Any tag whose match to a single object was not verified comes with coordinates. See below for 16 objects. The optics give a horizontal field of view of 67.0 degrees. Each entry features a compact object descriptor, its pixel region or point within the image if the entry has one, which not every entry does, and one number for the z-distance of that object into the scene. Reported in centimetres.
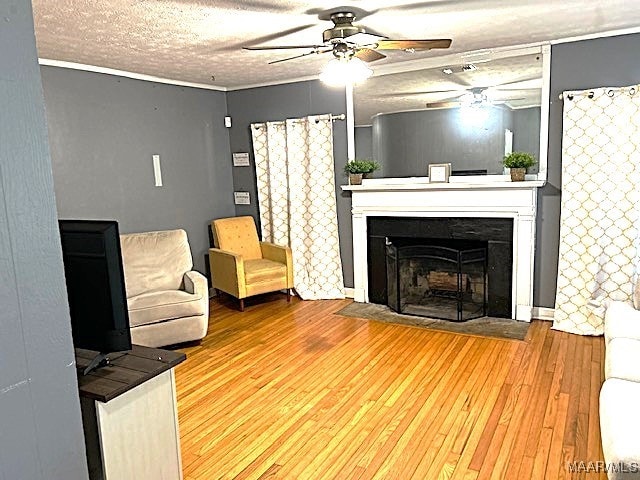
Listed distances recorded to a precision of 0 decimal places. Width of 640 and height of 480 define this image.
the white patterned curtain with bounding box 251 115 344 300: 522
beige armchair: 382
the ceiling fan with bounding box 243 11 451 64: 290
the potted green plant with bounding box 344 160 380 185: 493
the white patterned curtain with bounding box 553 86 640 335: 374
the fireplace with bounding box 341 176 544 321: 425
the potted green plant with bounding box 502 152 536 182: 412
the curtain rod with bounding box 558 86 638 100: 368
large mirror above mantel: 419
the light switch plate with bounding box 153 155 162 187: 499
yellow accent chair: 490
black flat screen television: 165
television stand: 163
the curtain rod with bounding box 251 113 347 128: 509
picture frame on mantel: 455
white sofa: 169
